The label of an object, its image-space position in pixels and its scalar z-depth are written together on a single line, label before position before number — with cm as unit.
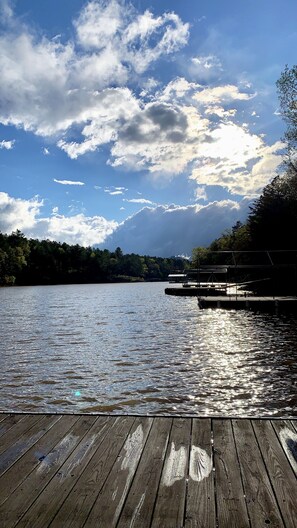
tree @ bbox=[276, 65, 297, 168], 3128
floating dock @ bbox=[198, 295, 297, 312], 2356
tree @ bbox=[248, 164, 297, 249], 4006
